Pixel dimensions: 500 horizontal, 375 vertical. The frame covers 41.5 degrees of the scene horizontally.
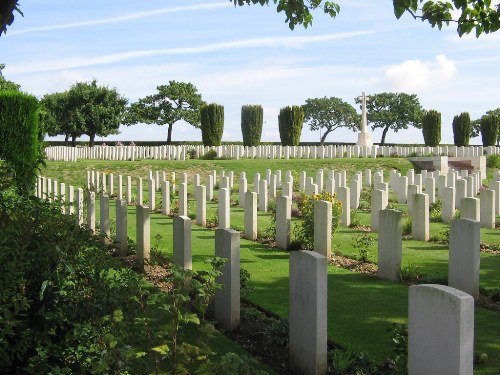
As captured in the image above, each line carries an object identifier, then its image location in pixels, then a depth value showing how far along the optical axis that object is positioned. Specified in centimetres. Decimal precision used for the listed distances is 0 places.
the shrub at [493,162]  3469
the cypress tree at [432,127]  5109
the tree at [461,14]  861
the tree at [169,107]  6400
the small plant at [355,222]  1441
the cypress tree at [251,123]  4944
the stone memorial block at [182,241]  789
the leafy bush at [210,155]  3796
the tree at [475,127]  7712
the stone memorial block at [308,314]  507
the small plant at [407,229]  1280
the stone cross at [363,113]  4422
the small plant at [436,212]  1532
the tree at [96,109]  5878
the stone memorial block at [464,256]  732
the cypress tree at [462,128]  5341
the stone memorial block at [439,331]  378
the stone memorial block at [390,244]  852
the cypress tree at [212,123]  4706
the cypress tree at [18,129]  1493
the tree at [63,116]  5916
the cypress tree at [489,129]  5400
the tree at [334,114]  7719
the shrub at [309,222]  1084
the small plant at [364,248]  1009
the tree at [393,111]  7450
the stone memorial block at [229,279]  646
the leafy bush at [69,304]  421
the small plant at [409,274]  873
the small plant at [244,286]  732
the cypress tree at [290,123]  4762
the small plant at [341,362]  511
